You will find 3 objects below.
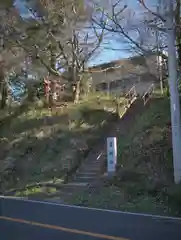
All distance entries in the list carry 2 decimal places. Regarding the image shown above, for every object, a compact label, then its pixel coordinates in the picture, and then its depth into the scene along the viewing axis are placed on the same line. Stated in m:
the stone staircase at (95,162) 11.43
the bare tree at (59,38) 17.49
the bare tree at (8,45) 18.05
